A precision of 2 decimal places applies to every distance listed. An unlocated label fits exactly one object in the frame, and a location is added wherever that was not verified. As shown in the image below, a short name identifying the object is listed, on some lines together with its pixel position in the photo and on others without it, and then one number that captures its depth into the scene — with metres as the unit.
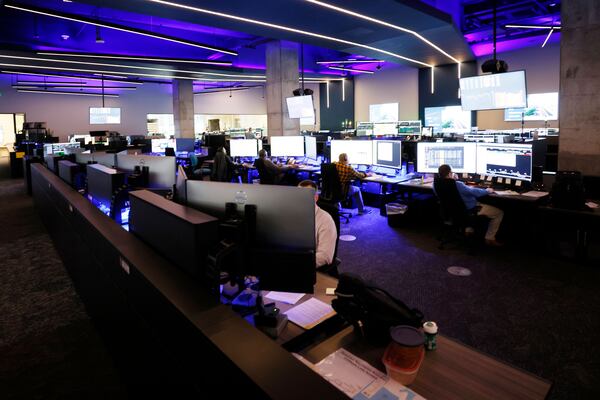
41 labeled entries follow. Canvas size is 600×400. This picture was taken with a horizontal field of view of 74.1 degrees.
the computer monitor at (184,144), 11.25
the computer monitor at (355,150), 6.97
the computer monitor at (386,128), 10.80
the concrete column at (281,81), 10.02
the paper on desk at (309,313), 1.62
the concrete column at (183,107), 15.58
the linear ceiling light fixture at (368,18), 5.80
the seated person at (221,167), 7.63
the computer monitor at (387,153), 6.38
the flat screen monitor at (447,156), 5.39
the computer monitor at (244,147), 9.28
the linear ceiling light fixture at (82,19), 5.72
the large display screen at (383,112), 14.48
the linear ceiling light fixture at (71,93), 16.31
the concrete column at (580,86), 4.56
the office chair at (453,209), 4.53
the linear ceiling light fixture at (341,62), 12.11
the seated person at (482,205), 4.57
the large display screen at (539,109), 11.12
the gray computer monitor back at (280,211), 1.61
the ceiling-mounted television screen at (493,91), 6.15
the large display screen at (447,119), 12.32
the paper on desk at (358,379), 1.18
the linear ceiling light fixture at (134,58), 8.61
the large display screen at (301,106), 9.11
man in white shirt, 2.50
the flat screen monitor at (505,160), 4.75
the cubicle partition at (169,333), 1.02
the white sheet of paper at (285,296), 1.83
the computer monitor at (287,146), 8.56
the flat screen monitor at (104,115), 17.67
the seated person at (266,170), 7.25
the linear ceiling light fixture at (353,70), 13.56
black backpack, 1.39
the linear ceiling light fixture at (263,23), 5.75
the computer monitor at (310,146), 8.59
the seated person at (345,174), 6.08
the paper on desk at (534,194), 4.57
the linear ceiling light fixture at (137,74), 10.50
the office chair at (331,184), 5.96
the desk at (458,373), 1.20
